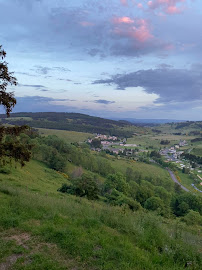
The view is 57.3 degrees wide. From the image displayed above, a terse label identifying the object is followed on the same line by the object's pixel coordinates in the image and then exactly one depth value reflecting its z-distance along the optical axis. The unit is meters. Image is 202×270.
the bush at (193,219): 26.62
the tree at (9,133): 9.78
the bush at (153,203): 34.81
